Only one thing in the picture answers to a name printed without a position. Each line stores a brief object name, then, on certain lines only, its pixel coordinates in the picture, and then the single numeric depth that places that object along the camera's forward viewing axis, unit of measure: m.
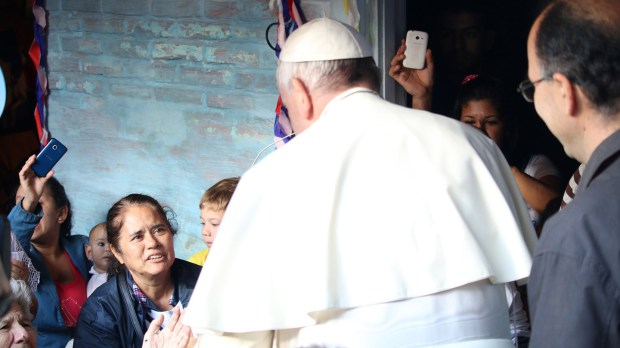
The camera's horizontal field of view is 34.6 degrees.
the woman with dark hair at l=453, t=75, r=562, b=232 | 4.48
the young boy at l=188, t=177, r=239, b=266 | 4.63
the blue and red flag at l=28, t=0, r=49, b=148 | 5.11
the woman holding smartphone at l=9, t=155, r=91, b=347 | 4.54
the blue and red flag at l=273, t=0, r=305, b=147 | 4.54
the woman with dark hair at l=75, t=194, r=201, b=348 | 4.27
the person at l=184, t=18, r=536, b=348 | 2.76
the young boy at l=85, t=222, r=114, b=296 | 4.94
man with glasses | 1.99
